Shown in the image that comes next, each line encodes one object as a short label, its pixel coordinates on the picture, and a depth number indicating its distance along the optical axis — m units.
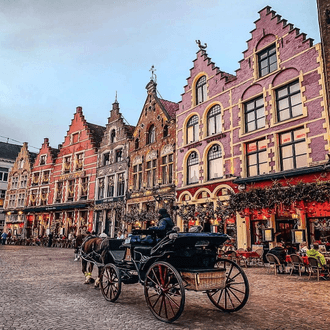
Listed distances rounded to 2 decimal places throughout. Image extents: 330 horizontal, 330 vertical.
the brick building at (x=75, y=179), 31.34
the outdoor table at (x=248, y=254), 13.32
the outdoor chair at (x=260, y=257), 14.03
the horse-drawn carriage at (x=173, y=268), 5.40
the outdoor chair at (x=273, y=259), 11.28
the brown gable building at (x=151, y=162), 23.33
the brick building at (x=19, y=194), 39.04
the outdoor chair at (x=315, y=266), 9.88
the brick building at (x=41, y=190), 35.94
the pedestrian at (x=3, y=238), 34.56
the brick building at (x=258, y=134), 14.95
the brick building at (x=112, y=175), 27.56
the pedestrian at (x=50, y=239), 30.89
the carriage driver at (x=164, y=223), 6.36
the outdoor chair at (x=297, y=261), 10.66
